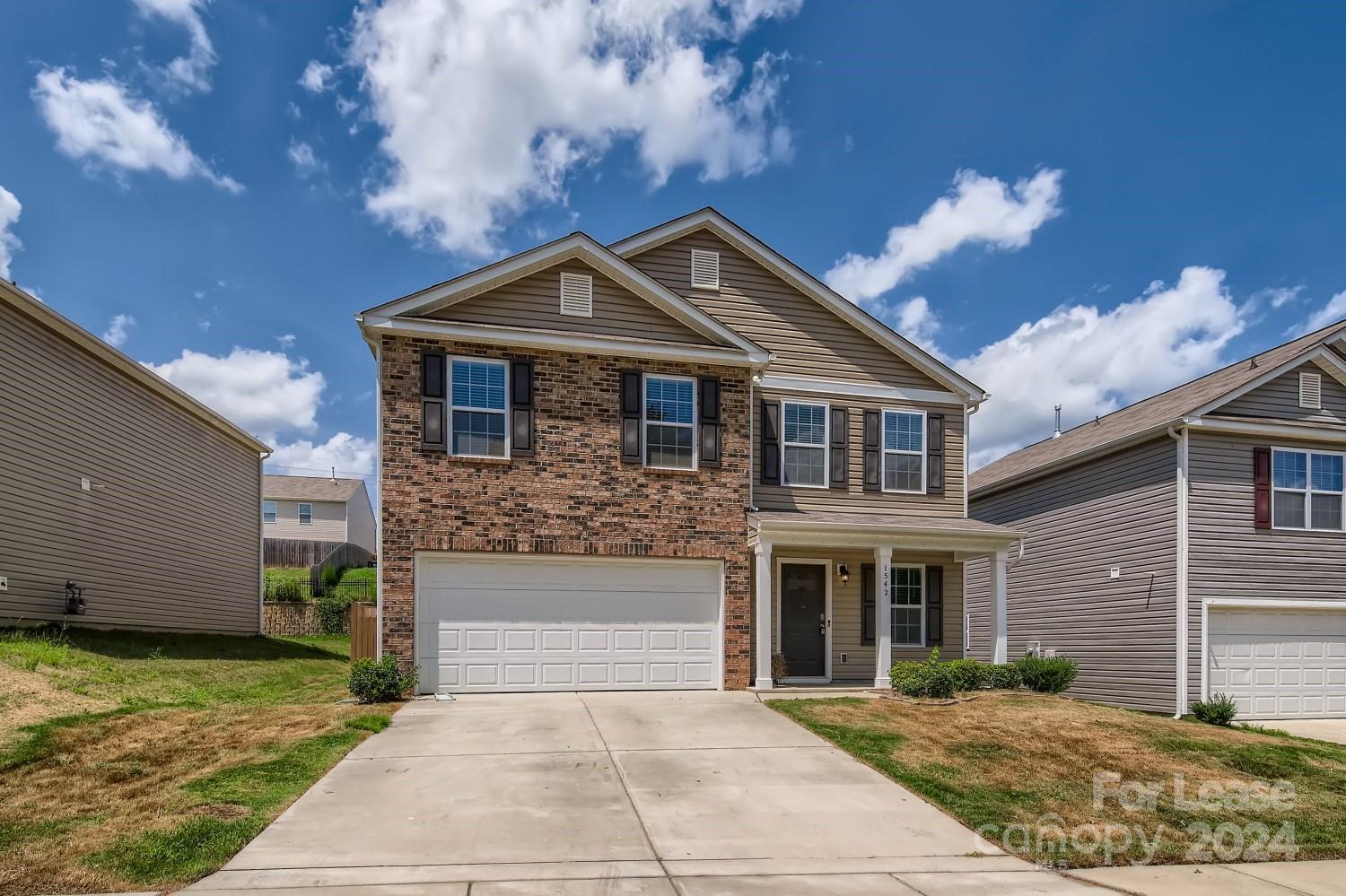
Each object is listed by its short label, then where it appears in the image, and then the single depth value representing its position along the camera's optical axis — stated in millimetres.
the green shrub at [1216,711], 14531
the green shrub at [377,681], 12375
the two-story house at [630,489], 13320
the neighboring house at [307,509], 41812
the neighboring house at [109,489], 14609
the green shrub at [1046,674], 14438
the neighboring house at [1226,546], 15891
